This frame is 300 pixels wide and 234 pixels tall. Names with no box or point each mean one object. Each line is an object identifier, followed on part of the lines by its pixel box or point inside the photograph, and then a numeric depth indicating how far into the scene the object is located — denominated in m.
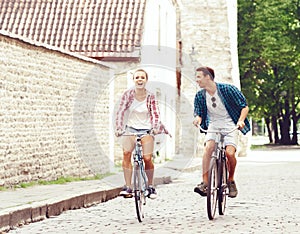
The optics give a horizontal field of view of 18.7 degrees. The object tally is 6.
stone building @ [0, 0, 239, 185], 14.76
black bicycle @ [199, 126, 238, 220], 10.07
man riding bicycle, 10.61
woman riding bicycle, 10.45
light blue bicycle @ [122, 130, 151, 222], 10.31
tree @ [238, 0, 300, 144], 48.62
